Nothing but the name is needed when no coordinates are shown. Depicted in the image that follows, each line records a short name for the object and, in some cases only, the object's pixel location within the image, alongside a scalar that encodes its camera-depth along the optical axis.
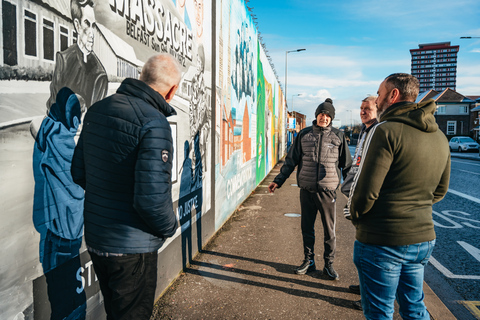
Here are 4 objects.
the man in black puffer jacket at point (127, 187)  1.66
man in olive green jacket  1.89
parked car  35.12
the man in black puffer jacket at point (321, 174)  3.85
